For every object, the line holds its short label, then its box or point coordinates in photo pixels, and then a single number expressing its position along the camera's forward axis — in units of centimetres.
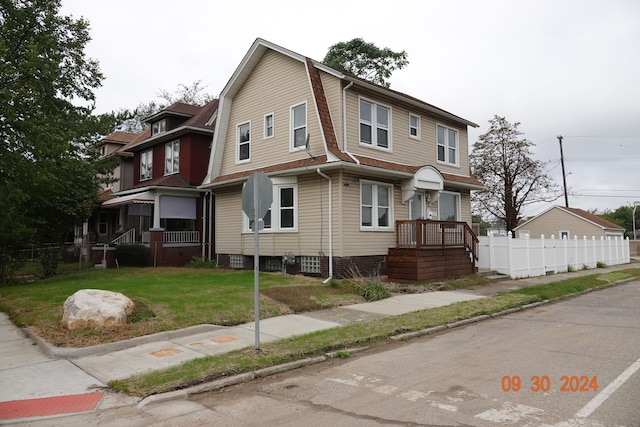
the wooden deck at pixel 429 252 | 1506
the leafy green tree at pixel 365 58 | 3378
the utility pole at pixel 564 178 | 3888
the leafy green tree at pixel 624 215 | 11062
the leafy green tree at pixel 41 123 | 1420
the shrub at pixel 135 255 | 2028
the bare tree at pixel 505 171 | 3397
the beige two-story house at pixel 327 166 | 1511
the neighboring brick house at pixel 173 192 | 2095
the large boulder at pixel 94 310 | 817
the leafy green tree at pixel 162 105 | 4397
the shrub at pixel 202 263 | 1982
